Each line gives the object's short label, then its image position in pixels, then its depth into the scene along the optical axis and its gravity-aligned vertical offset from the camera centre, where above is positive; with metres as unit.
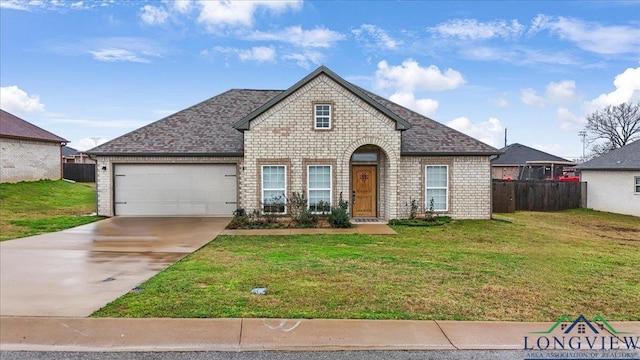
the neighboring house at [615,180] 20.88 -0.07
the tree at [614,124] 48.09 +6.60
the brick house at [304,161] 15.85 +0.76
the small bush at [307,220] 15.42 -1.50
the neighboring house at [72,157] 49.89 +2.86
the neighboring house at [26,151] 25.22 +1.93
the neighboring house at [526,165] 40.06 +1.42
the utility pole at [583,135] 55.53 +5.90
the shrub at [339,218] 14.99 -1.40
